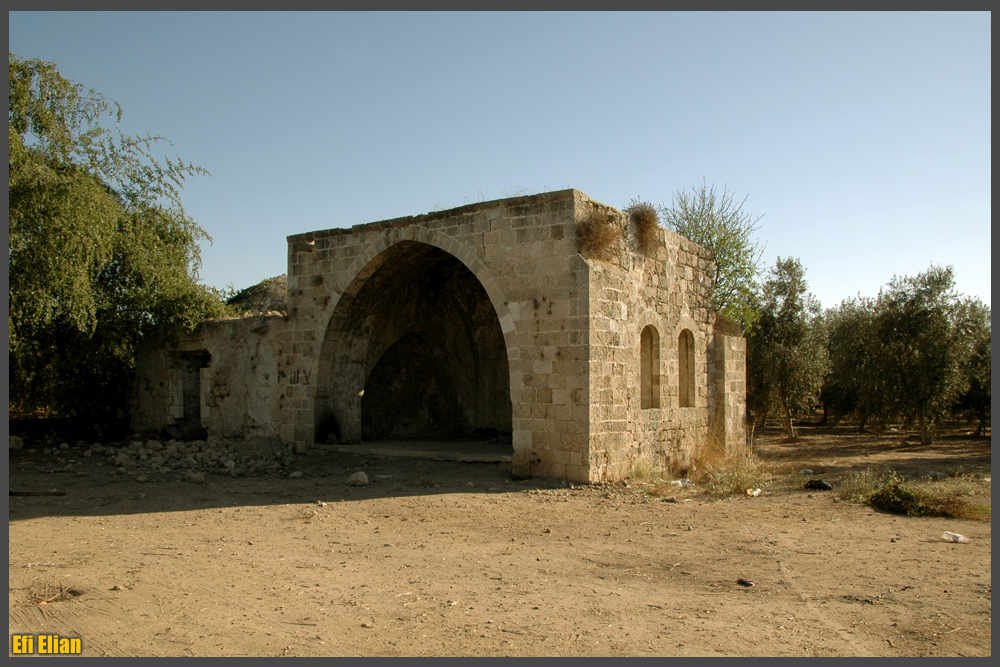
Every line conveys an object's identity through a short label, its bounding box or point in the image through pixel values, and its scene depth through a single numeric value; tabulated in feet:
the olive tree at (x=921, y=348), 47.24
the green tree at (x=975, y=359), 48.78
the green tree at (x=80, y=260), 32.14
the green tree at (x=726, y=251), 60.43
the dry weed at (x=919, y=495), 23.99
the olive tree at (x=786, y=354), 58.39
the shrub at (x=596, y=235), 29.50
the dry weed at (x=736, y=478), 29.43
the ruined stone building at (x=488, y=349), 29.43
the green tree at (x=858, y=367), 49.90
